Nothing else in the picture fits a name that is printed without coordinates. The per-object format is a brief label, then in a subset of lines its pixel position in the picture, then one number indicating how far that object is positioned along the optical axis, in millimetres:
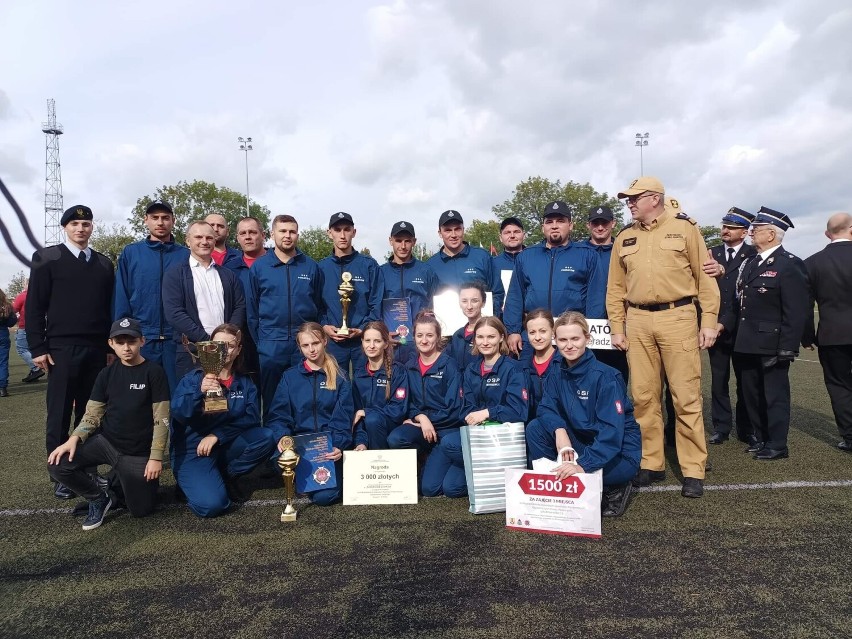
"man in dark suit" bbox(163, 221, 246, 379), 4418
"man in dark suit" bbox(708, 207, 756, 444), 5684
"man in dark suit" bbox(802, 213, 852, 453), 5180
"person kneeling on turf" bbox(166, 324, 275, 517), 3973
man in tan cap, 4043
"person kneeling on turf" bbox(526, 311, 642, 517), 3609
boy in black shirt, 3801
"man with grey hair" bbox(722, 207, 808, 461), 4973
